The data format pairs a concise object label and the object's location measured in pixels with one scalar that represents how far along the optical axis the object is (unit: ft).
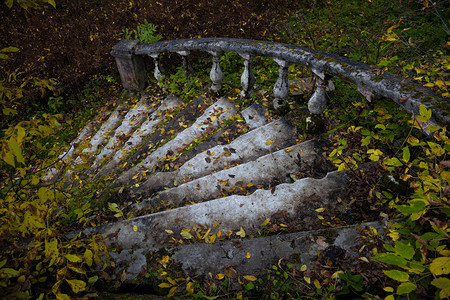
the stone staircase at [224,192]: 5.78
